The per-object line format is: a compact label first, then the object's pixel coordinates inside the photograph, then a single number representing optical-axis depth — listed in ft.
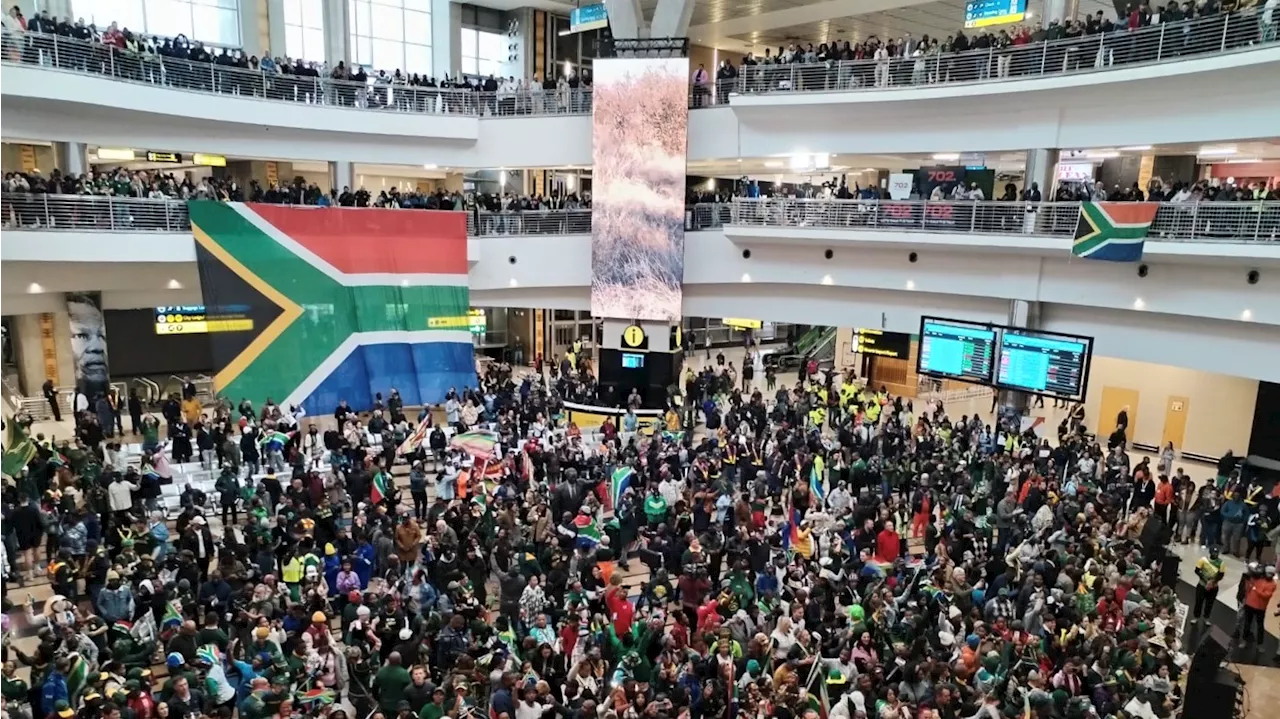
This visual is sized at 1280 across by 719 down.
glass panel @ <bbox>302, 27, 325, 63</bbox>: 79.71
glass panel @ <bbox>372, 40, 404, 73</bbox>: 84.48
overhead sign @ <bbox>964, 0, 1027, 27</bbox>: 60.54
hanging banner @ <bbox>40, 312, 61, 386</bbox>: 72.02
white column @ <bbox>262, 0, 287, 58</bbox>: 75.82
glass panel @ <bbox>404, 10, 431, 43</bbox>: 86.43
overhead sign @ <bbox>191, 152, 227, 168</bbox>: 80.84
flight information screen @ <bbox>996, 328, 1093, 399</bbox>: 54.03
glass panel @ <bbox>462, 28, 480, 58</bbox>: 91.86
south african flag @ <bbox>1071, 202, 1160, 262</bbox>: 52.31
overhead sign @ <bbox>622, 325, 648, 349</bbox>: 72.13
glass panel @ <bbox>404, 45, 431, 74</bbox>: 86.99
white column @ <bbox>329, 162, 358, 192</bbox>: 73.00
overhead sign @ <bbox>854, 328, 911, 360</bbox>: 81.25
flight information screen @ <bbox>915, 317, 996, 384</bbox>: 58.49
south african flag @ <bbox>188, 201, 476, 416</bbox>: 62.08
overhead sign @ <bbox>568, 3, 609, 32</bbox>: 74.33
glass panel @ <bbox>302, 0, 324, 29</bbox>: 79.20
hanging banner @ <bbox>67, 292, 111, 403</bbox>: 63.87
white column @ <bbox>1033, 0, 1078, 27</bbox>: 61.11
